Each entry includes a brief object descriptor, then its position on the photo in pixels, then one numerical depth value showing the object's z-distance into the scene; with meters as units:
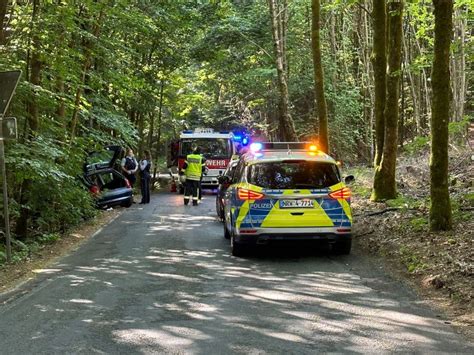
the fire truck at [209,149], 25.80
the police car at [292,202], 9.31
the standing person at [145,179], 21.31
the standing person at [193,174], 19.42
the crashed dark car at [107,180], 18.22
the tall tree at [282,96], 22.52
